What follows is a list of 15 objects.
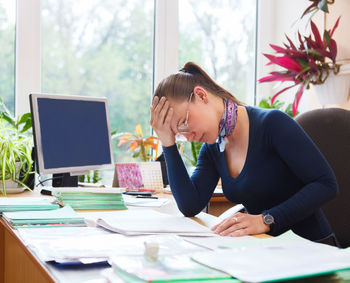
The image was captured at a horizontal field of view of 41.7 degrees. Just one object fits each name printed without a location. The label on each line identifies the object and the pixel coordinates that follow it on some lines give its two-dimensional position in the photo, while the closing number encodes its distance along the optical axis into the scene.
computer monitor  1.98
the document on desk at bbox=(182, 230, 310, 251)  0.94
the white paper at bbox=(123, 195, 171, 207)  1.74
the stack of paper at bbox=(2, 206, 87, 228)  1.24
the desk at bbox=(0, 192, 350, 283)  0.75
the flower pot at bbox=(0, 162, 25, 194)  2.05
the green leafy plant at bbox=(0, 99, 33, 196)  2.03
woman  1.38
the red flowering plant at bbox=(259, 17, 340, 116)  2.67
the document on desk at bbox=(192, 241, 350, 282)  0.67
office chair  1.54
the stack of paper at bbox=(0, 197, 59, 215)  1.46
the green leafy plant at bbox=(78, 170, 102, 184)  2.54
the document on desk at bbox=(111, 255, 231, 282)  0.66
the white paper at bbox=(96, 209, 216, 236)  1.12
